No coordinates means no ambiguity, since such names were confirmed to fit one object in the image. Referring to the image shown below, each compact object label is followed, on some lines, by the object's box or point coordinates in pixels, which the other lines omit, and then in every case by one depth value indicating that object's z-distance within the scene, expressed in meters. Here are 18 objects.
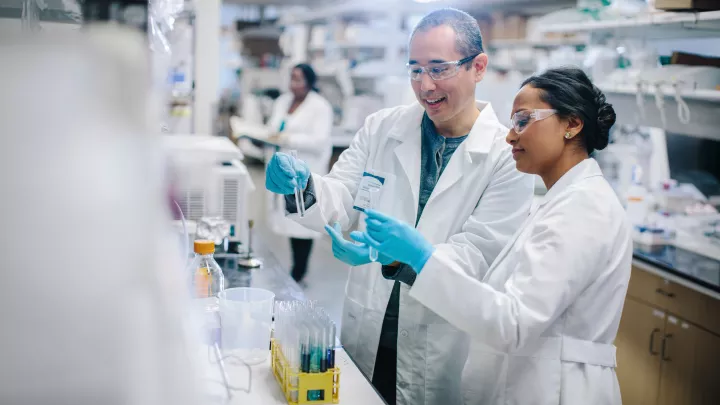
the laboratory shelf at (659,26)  3.14
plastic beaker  1.57
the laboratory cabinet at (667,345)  2.78
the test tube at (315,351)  1.45
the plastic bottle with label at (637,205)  3.63
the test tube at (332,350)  1.47
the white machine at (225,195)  2.92
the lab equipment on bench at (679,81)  3.23
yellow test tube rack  1.46
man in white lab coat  1.92
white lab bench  1.48
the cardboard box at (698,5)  3.04
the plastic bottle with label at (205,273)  1.91
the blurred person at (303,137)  5.41
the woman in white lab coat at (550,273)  1.45
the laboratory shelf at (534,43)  5.90
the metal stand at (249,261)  2.71
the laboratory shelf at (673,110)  3.21
